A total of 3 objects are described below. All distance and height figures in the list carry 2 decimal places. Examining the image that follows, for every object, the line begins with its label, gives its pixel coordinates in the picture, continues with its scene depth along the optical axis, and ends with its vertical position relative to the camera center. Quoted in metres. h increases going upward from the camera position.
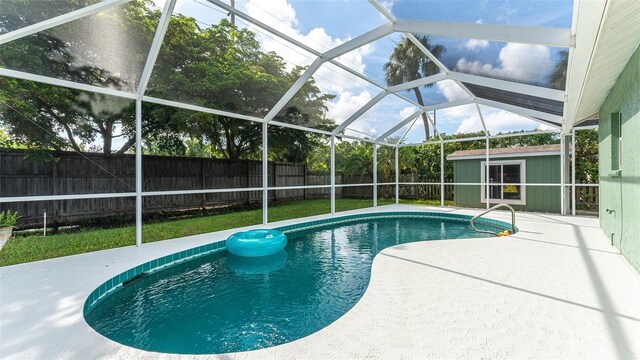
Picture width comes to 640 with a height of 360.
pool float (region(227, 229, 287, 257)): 4.86 -1.09
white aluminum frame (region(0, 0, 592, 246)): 3.20 +1.87
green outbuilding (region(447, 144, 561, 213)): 9.25 +0.20
